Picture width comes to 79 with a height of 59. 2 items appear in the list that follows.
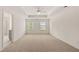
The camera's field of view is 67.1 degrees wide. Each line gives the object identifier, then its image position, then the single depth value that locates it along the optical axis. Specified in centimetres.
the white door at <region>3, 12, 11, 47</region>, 253
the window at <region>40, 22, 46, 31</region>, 649
